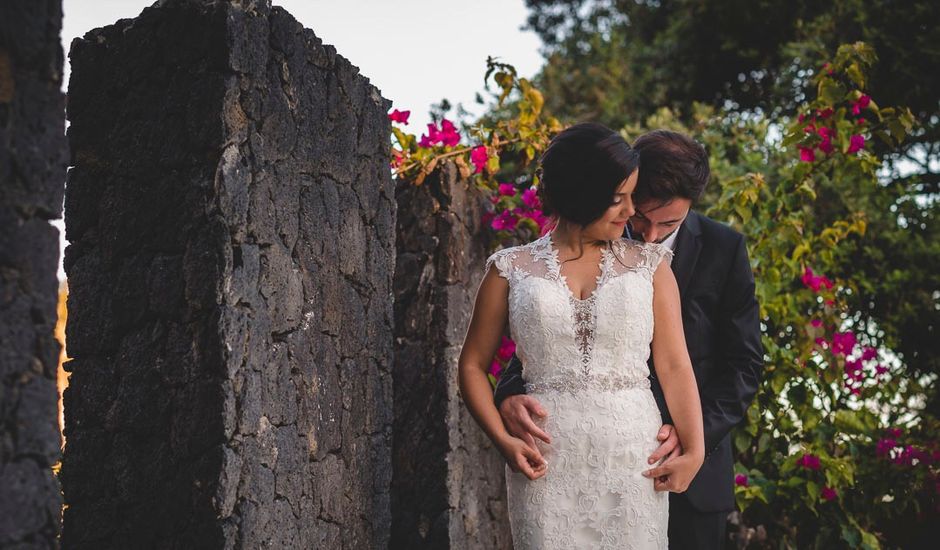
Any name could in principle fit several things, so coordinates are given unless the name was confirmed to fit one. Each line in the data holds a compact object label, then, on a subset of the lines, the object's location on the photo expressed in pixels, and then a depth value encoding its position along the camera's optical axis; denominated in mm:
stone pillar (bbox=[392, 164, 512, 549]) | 3980
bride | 2549
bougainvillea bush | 4539
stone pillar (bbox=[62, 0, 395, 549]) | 2328
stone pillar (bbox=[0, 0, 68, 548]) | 1430
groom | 2783
